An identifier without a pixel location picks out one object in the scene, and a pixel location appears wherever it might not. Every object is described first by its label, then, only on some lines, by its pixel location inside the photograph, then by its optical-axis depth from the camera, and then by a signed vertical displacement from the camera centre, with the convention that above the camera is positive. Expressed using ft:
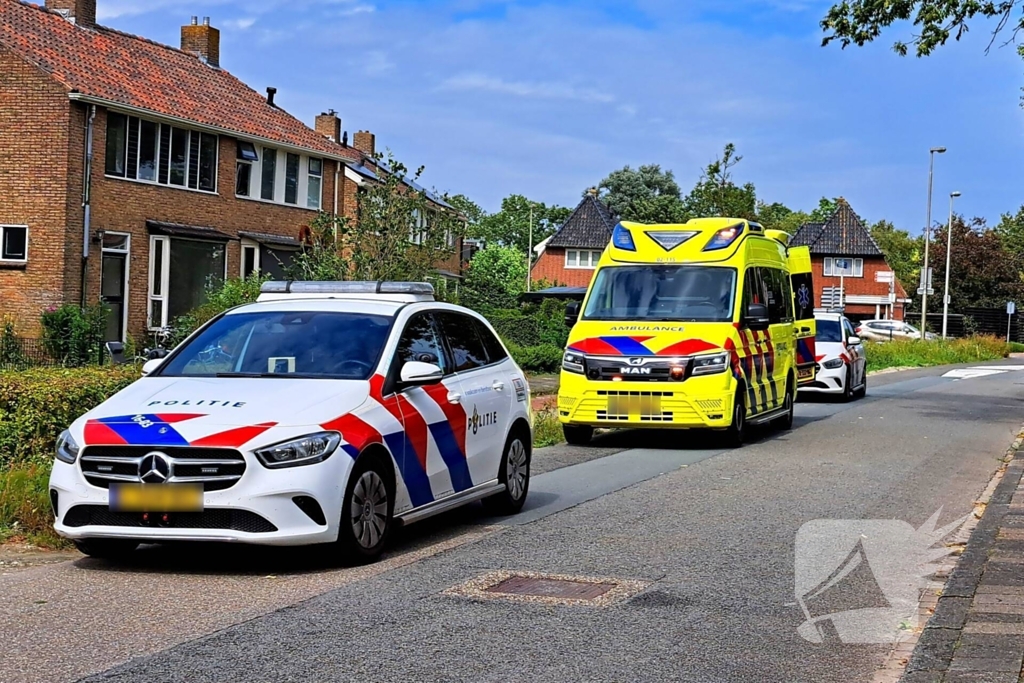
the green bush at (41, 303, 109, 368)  89.45 -2.77
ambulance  48.62 -0.70
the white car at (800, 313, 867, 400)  79.41 -2.16
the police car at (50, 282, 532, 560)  23.62 -2.49
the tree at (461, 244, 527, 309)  124.84 +5.13
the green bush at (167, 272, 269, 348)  79.73 -0.20
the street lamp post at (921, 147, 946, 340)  167.32 +6.46
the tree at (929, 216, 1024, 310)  254.88 +11.63
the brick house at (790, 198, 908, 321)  277.85 +12.70
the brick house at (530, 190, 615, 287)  285.43 +14.16
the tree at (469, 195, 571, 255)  374.84 +25.75
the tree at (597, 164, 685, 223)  328.90 +33.07
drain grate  23.03 -5.04
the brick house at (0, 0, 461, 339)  95.81 +9.97
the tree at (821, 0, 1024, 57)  61.98 +14.88
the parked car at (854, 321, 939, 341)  205.75 -0.83
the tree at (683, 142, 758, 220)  159.74 +15.19
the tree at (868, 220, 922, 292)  336.70 +20.37
